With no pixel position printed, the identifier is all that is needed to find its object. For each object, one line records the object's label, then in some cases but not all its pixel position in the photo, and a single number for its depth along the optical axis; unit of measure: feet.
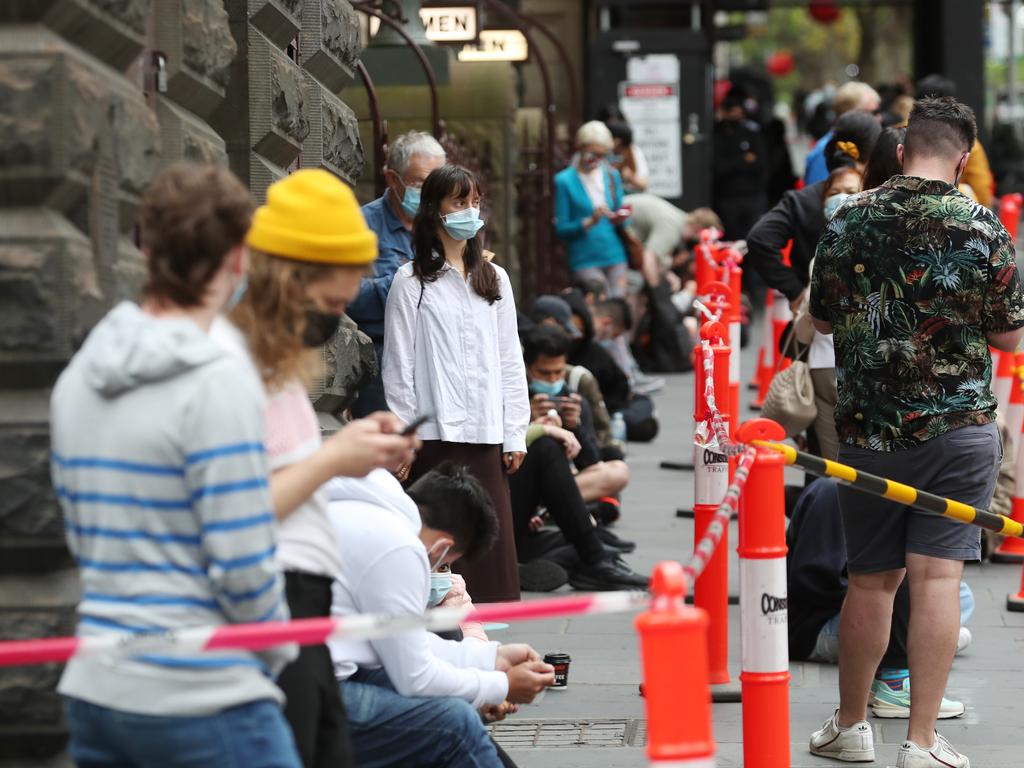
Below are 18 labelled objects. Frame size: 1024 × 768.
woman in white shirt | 43.19
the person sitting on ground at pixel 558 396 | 59.31
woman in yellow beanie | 21.09
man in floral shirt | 35.81
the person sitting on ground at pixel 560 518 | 54.85
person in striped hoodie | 19.35
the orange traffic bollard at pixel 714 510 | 42.80
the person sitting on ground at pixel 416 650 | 27.43
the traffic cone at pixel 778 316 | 81.71
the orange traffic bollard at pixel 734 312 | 62.34
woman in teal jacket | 94.12
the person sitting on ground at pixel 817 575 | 45.57
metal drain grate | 39.42
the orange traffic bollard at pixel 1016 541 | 58.54
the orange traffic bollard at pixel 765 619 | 32.04
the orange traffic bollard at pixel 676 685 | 19.79
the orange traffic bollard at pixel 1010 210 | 100.37
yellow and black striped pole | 33.14
